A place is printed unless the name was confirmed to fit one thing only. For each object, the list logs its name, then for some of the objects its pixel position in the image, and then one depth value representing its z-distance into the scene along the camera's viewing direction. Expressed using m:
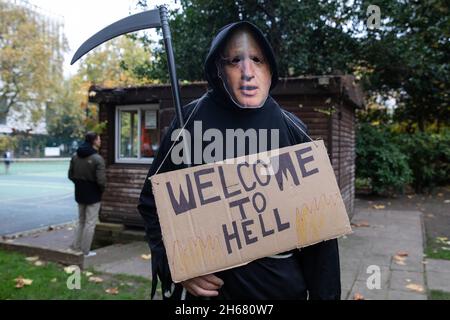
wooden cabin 7.29
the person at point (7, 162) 26.11
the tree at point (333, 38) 9.80
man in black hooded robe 1.89
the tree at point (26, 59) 29.50
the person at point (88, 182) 6.57
